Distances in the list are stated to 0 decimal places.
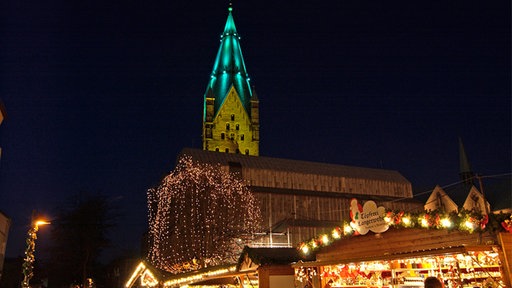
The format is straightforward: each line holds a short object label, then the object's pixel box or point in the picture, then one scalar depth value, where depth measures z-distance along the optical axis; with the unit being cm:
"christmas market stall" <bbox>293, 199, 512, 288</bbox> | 820
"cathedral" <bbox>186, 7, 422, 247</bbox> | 3838
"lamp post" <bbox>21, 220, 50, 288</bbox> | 1275
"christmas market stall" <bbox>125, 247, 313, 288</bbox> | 1372
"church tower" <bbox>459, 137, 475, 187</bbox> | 5597
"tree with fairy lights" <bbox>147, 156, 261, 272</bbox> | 2966
